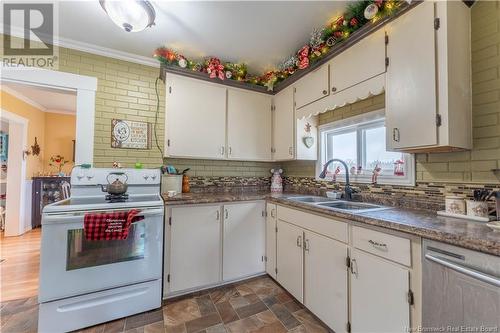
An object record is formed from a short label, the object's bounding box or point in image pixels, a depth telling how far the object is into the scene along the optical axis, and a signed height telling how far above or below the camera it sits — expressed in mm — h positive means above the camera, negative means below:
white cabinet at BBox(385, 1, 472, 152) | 1223 +551
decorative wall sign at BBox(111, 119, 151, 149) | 2318 +389
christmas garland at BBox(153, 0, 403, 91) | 1551 +1152
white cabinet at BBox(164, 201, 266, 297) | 1937 -709
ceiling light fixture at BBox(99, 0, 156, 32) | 1517 +1133
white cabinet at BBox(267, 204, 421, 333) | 1090 -632
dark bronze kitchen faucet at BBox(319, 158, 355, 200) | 2014 -165
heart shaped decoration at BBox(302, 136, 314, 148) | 2482 +340
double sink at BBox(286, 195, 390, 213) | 1777 -286
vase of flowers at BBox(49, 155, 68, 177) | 4668 +173
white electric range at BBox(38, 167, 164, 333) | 1508 -725
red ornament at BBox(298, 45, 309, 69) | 2119 +1115
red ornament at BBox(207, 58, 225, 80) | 2400 +1123
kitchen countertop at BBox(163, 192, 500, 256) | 855 -263
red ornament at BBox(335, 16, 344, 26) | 1769 +1225
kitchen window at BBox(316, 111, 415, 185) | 1761 +183
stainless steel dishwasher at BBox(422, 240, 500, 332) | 817 -482
